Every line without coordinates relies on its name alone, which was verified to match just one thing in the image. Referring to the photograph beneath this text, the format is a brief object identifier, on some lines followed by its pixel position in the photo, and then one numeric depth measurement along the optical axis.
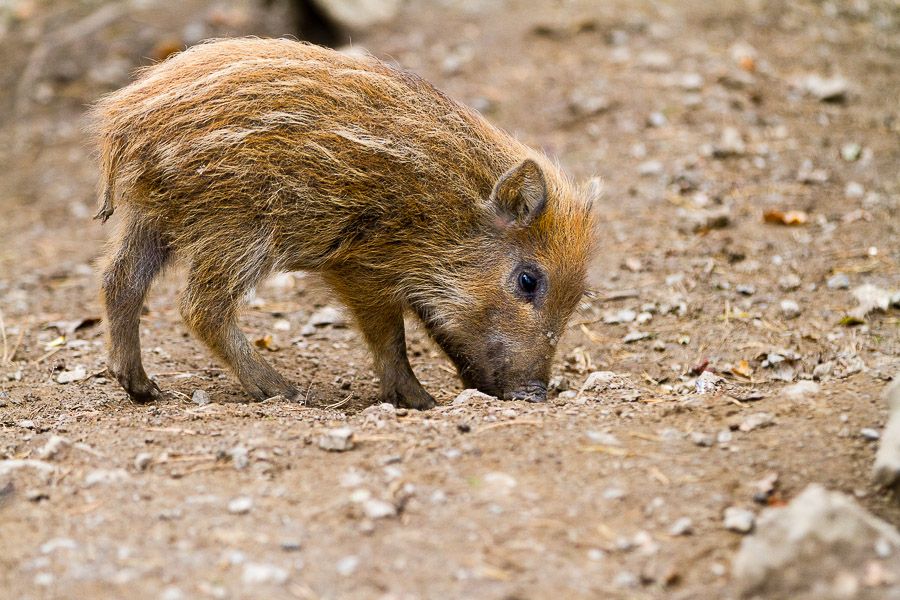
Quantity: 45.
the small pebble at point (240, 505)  7.00
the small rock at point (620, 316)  12.55
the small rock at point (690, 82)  17.50
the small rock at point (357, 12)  20.14
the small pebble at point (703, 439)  7.62
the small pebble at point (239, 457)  7.68
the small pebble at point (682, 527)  6.62
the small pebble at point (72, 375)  10.95
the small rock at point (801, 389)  8.32
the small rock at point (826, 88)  17.59
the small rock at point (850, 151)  15.98
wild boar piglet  9.85
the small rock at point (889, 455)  6.63
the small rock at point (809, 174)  15.37
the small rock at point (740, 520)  6.55
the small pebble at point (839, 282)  12.60
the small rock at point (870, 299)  11.90
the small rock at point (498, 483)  7.13
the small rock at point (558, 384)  11.10
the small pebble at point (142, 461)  7.73
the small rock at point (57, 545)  6.64
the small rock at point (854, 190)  14.93
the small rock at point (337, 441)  7.86
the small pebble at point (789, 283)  12.76
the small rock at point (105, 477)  7.47
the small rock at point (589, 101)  17.22
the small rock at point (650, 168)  15.62
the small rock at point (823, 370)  10.69
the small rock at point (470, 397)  9.63
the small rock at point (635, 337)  12.06
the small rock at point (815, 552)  5.76
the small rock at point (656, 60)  18.14
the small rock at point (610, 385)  9.74
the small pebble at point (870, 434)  7.31
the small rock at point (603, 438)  7.72
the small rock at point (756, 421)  7.76
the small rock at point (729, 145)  15.97
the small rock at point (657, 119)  16.73
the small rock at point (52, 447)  7.93
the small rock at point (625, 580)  6.21
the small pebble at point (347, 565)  6.34
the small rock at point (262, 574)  6.26
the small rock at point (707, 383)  10.07
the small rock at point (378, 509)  6.85
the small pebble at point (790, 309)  12.16
